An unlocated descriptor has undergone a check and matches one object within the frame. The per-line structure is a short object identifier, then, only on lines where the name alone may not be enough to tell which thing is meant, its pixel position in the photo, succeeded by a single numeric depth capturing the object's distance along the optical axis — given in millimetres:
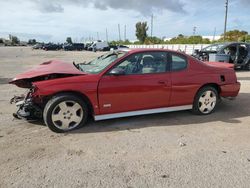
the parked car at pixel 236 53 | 12547
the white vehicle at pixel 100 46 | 46806
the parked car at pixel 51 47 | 50153
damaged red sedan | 4066
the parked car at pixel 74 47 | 50619
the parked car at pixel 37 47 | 54566
